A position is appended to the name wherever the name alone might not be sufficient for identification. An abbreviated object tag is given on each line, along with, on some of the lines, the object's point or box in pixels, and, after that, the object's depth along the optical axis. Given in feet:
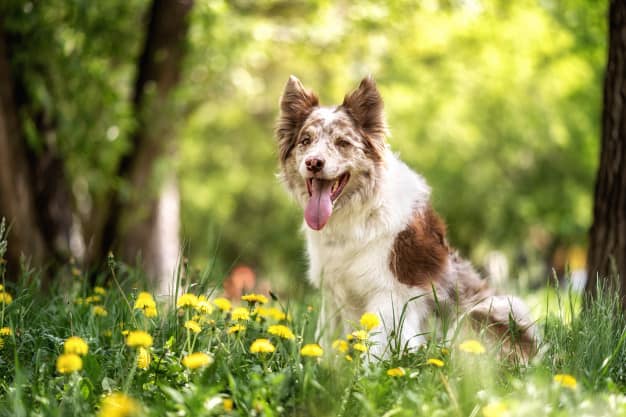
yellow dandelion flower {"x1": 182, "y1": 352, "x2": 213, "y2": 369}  10.34
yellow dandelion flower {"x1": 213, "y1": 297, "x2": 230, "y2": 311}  13.34
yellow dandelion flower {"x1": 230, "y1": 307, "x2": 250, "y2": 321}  13.12
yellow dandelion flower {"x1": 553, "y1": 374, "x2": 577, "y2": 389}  10.17
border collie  16.30
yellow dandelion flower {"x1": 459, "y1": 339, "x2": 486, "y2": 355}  10.79
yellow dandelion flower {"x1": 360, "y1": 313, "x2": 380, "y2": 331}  12.02
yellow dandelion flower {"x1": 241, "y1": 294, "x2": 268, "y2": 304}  13.29
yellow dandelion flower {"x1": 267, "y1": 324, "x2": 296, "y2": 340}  11.66
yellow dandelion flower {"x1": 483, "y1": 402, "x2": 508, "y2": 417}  9.31
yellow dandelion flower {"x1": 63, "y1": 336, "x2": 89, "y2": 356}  10.34
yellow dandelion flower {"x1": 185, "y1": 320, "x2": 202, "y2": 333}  12.18
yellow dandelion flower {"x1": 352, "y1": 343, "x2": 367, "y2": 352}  11.30
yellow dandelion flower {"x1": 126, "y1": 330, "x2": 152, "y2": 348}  10.07
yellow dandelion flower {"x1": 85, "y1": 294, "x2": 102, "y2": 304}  15.76
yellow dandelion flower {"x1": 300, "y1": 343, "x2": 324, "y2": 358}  10.59
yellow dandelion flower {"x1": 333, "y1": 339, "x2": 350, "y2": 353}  11.39
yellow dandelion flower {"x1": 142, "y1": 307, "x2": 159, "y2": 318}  13.12
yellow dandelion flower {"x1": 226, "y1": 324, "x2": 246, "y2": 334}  12.69
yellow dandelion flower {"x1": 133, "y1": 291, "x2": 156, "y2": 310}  13.30
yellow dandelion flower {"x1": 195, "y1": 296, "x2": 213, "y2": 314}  12.85
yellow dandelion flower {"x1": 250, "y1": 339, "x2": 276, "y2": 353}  11.09
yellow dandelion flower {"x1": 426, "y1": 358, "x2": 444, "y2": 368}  10.84
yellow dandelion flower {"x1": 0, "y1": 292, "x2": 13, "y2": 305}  14.10
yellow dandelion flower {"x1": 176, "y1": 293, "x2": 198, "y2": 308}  12.71
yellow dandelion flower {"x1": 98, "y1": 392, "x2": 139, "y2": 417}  8.52
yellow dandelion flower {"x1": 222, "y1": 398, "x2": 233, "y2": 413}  10.03
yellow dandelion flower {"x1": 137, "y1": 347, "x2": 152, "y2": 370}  11.73
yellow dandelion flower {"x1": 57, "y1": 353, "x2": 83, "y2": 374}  9.71
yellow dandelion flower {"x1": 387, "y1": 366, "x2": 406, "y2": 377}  11.11
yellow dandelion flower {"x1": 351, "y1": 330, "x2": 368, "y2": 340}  12.10
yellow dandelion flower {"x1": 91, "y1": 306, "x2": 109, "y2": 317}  15.15
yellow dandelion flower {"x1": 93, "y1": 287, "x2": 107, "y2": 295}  16.92
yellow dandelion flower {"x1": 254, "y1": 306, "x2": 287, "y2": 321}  14.13
